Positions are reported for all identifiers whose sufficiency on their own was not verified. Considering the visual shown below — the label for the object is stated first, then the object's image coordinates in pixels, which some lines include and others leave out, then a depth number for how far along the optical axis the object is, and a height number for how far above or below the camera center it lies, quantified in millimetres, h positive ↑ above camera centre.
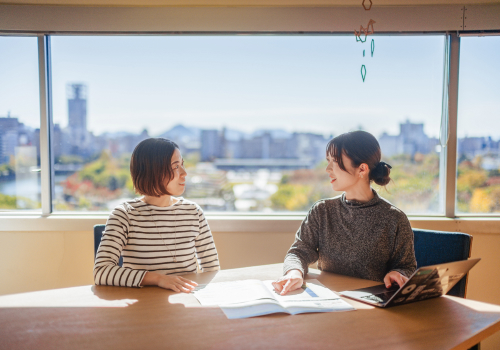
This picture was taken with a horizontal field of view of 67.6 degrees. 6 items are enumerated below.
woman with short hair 1577 -332
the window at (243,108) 2471 +271
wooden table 958 -500
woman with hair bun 1561 -334
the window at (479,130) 2430 +135
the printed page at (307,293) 1261 -505
